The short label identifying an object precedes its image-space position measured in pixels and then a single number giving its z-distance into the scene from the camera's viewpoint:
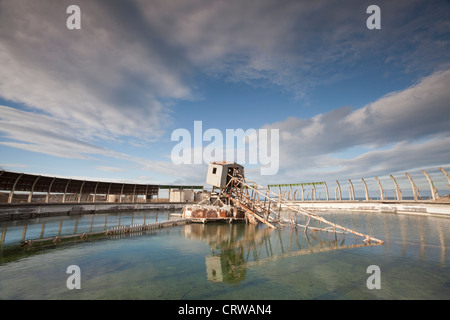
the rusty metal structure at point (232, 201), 32.94
